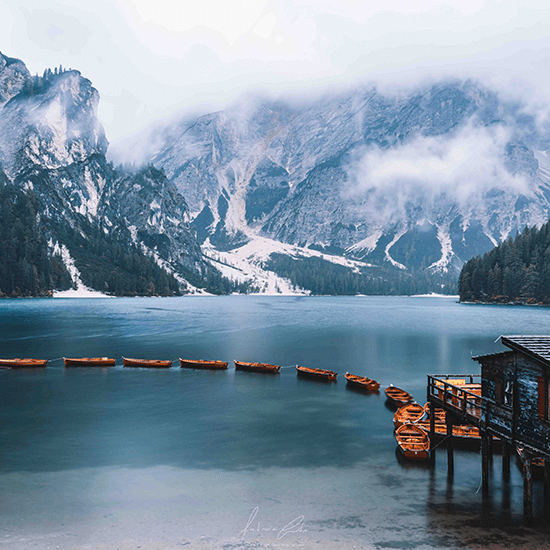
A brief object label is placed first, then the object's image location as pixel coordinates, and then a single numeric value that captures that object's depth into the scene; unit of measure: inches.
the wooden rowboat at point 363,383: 2837.1
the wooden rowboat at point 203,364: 3614.7
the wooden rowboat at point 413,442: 1585.9
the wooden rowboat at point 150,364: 3654.0
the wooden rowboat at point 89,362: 3676.2
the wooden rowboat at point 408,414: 1870.1
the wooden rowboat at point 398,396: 2427.4
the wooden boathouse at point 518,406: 1155.3
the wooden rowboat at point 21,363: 3540.8
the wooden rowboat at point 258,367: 3447.3
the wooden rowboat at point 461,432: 1664.6
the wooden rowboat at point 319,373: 3206.2
